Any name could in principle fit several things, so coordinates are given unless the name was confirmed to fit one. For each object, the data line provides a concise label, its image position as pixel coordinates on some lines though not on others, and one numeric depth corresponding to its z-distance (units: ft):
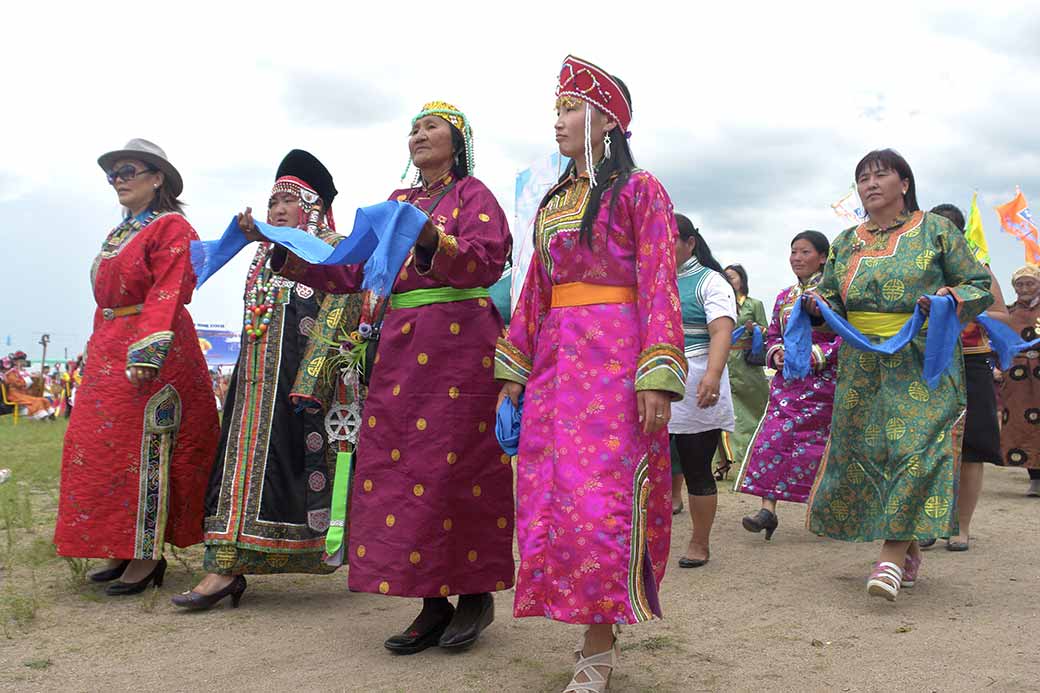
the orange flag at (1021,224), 37.88
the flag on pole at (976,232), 33.29
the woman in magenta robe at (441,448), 10.90
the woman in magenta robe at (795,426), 18.66
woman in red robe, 13.74
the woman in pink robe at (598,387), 9.05
